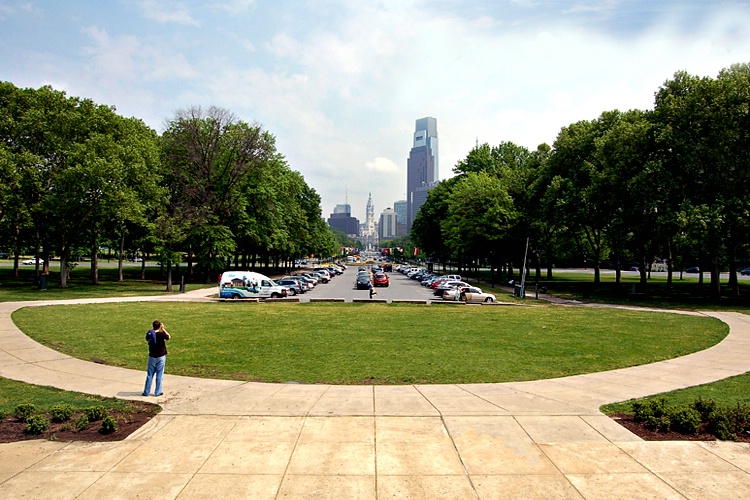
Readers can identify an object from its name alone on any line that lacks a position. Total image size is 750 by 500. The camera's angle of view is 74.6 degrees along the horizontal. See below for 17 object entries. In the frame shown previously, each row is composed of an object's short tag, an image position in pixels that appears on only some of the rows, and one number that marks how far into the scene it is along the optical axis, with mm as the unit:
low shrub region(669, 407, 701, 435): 9039
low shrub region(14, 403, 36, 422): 9445
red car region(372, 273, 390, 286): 55319
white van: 37438
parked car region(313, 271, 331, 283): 65700
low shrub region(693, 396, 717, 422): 9742
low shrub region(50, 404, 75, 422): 9359
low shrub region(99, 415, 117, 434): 8873
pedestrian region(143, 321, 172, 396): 11258
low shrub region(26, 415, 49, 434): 8805
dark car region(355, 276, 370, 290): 49659
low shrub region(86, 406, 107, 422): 9445
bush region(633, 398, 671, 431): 9227
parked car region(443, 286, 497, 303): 37031
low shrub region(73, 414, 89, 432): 9039
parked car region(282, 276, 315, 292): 48031
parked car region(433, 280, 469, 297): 40906
